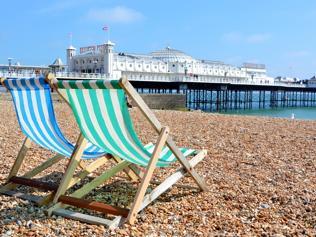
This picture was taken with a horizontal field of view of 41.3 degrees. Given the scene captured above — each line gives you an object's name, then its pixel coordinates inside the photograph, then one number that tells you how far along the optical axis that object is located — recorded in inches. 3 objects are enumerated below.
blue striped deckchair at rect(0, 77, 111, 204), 102.8
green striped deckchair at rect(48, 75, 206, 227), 87.2
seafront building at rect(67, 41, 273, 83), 1620.3
